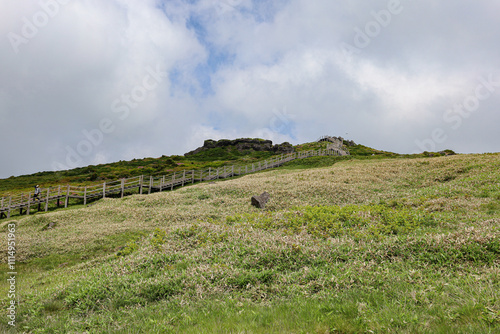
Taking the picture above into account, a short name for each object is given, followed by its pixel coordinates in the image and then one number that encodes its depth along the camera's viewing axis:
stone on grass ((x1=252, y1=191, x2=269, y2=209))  24.12
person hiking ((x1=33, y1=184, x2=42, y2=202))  42.81
